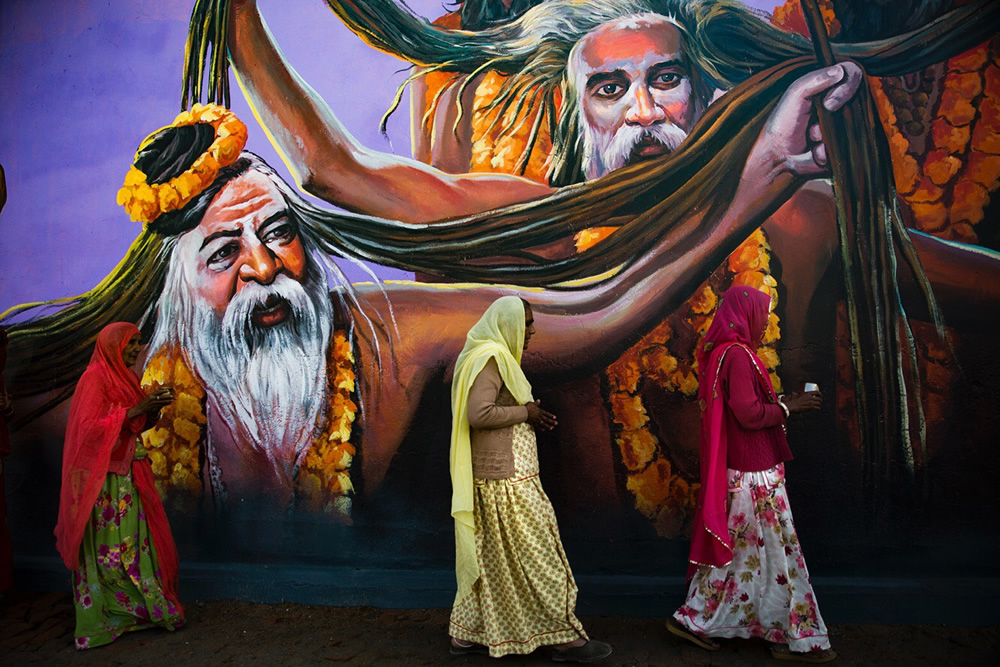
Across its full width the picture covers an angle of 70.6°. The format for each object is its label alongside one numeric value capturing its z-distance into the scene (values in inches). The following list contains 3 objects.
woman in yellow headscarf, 120.3
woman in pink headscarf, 119.2
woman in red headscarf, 139.9
